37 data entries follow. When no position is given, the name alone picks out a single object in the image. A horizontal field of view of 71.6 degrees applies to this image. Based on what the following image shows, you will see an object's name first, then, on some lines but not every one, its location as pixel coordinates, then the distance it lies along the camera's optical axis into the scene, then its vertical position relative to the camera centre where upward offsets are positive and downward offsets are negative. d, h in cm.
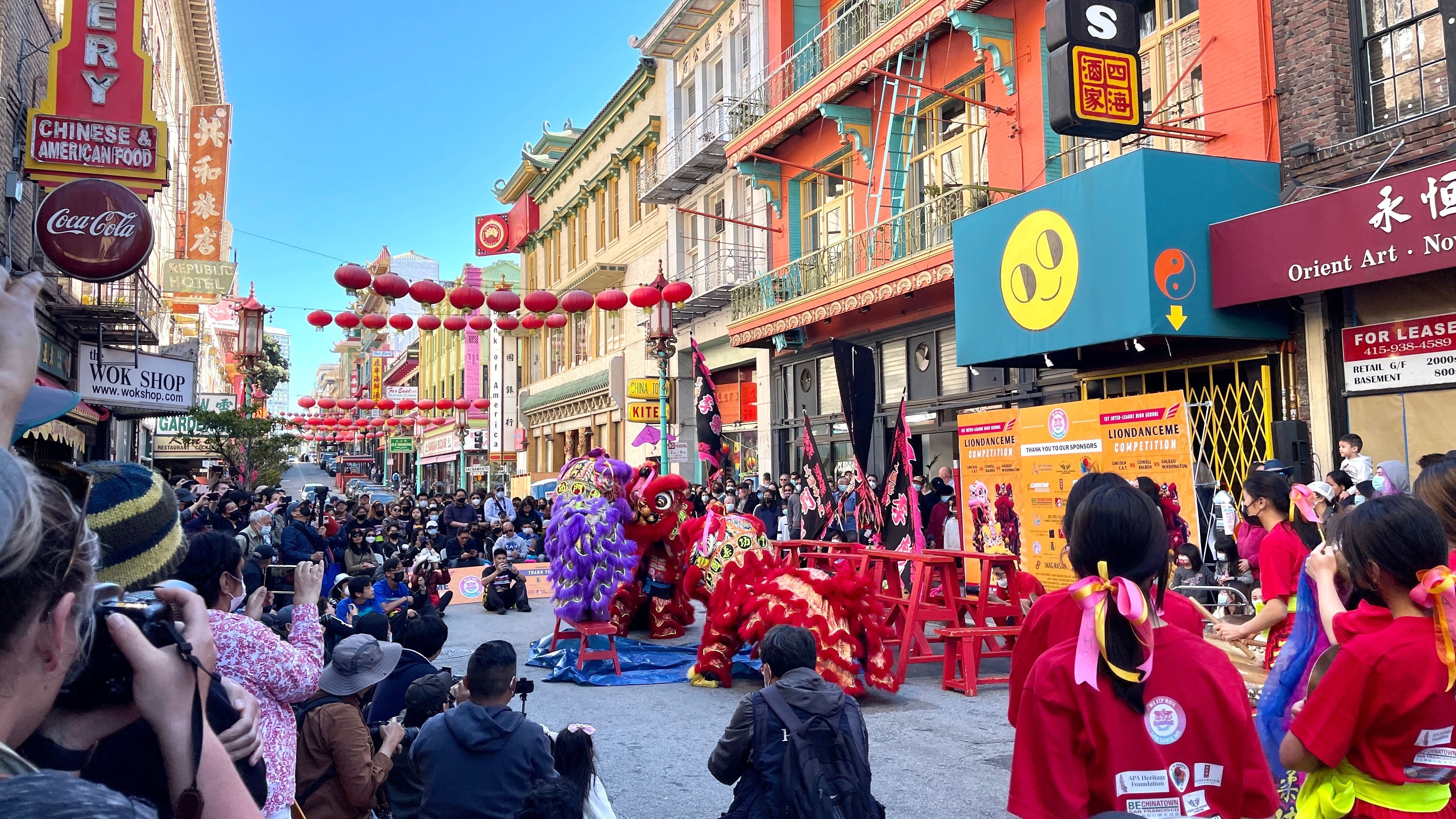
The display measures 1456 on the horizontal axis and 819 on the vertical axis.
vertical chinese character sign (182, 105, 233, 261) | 2064 +637
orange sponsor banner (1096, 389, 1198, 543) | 1025 +10
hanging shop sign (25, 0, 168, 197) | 1362 +512
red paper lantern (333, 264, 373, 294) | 1421 +278
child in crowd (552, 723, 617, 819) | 383 -114
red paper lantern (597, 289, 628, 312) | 1634 +270
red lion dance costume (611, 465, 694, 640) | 1191 -106
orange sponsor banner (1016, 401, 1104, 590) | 1143 -17
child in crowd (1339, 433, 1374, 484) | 883 -14
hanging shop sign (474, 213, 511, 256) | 3906 +923
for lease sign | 966 +90
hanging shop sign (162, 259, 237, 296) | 2072 +417
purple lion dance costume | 1033 -78
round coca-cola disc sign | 1234 +311
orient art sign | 889 +199
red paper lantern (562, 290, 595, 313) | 1603 +264
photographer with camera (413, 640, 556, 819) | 370 -106
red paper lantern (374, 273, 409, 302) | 1440 +267
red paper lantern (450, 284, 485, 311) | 1577 +272
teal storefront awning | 1069 +227
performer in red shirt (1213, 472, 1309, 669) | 459 -53
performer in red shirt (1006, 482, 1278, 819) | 242 -66
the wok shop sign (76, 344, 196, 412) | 1569 +158
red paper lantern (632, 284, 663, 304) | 1653 +277
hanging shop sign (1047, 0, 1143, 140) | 1080 +416
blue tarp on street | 947 -198
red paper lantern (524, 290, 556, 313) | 1623 +269
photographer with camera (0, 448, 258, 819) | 137 -28
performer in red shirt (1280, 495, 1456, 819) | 259 -64
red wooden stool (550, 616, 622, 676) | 973 -169
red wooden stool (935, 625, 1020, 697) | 840 -169
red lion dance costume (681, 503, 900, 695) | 784 -125
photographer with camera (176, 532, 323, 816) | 301 -54
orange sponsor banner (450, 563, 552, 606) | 1542 -175
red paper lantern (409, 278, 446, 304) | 1488 +268
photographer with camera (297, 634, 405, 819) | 404 -111
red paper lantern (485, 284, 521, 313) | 1595 +269
